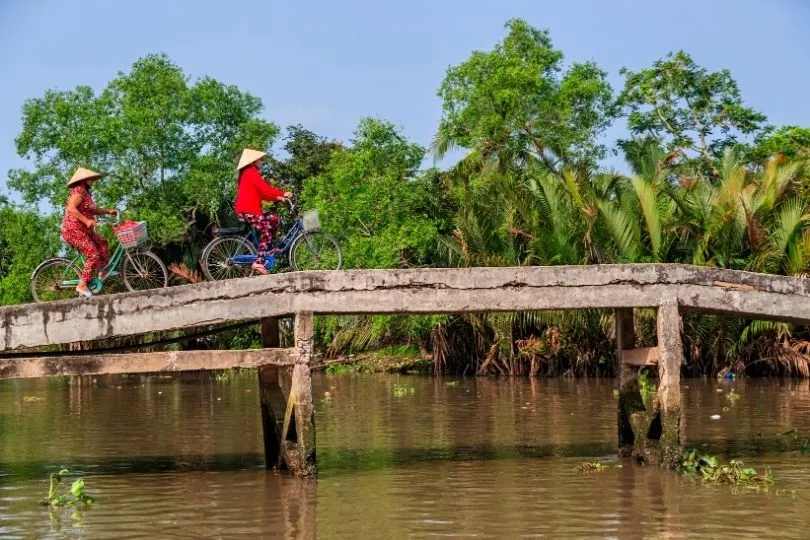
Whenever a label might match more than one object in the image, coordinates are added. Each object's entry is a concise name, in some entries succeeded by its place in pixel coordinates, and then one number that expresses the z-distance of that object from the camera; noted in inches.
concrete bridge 409.4
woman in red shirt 479.4
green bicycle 506.6
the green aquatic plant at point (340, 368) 1118.0
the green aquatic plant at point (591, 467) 444.8
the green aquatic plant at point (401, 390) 843.9
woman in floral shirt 463.8
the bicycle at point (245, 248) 511.2
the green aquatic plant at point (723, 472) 411.8
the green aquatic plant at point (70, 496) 382.3
